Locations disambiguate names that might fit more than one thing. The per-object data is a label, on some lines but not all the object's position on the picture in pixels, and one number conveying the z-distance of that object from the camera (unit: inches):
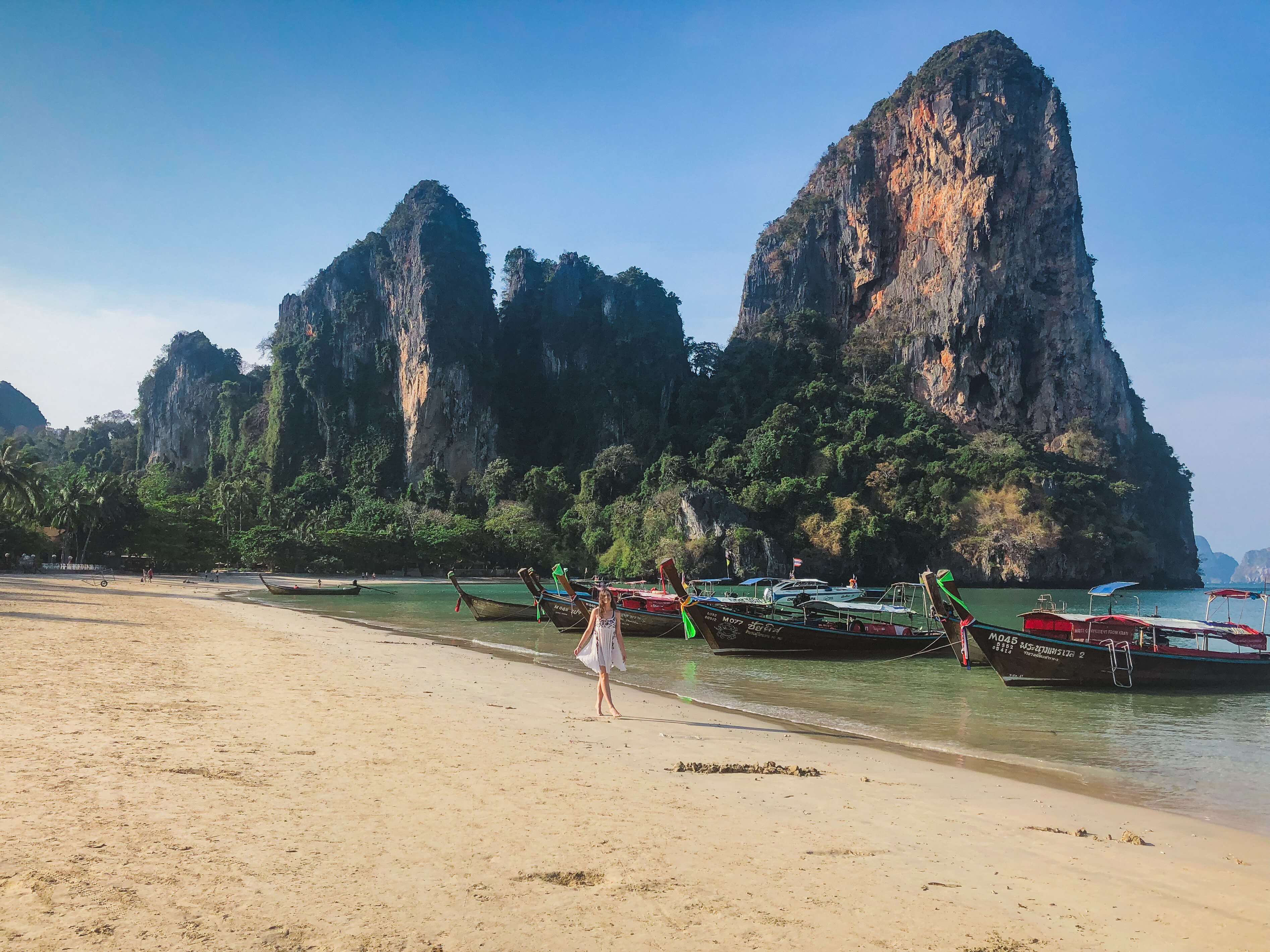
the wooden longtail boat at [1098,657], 617.6
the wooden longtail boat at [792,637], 804.6
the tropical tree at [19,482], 1740.0
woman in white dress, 392.5
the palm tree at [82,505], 2065.7
